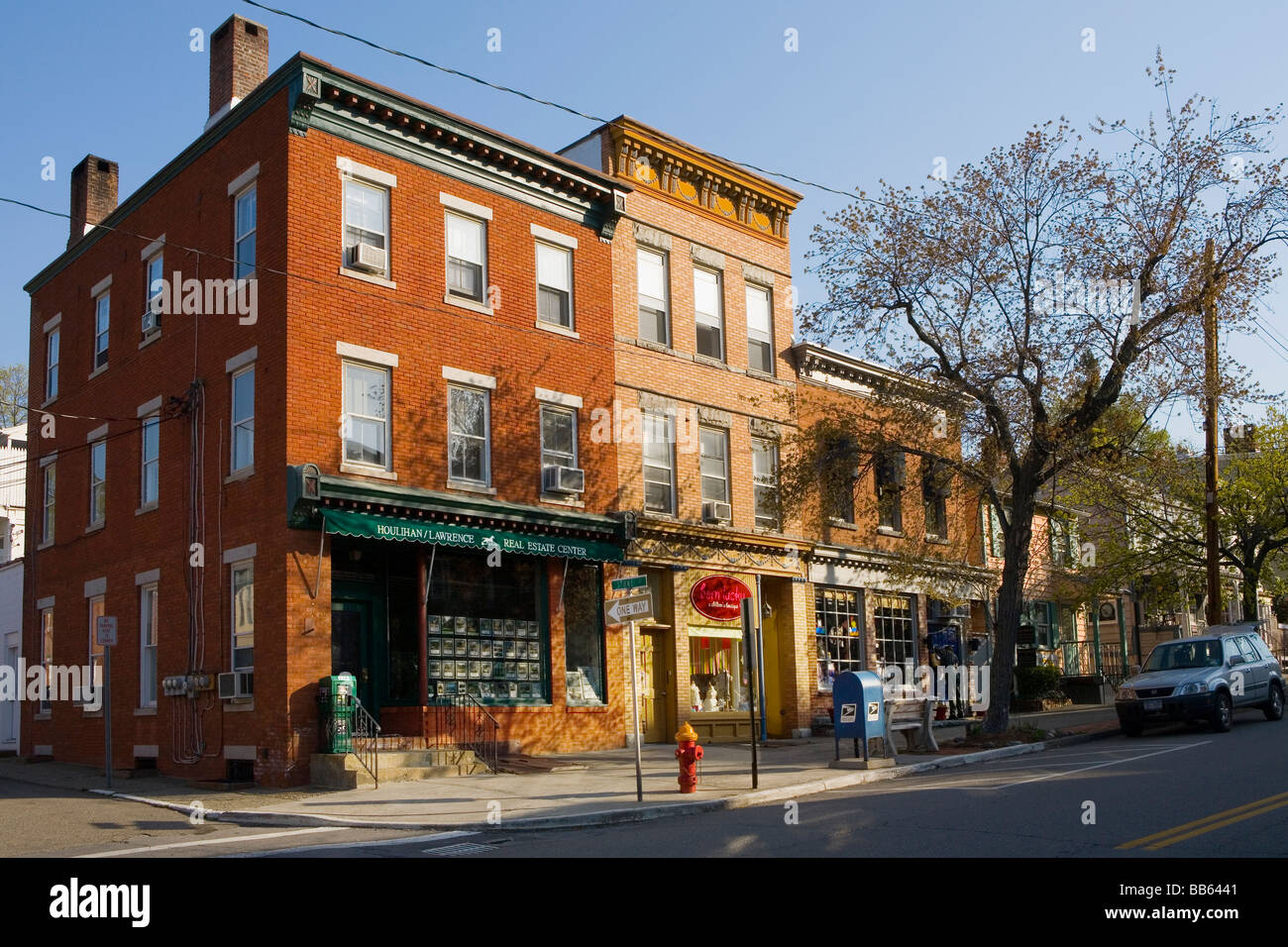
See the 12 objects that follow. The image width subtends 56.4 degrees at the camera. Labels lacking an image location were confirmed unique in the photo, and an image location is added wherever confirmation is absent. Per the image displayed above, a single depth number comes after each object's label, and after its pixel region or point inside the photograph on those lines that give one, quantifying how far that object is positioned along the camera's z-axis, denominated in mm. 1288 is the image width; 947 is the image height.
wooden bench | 20550
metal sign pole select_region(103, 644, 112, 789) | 16872
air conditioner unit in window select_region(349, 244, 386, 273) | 19875
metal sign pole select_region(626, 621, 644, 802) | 14555
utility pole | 23062
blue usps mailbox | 18422
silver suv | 21516
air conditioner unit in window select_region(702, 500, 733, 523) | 25188
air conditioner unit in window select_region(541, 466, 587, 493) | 22109
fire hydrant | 15727
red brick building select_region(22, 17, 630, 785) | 18953
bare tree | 22031
